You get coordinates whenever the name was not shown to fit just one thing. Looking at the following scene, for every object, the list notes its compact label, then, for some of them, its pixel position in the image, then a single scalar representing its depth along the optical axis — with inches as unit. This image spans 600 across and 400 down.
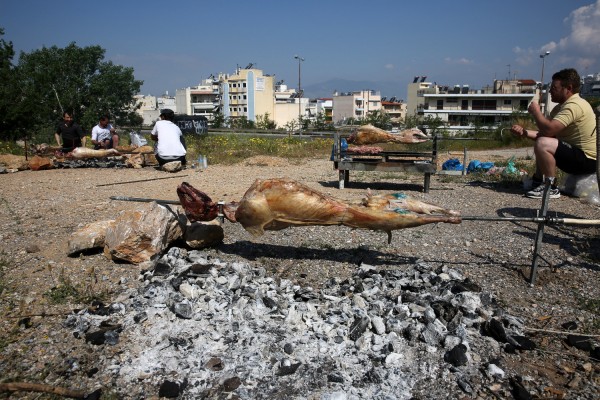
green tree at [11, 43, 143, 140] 1985.7
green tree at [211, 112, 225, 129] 2741.1
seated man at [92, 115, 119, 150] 565.3
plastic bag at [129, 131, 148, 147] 685.9
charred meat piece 199.3
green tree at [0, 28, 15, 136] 990.4
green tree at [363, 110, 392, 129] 1416.8
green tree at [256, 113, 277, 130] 2628.0
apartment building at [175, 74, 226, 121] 4758.9
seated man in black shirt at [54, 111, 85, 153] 553.7
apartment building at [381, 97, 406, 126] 4726.6
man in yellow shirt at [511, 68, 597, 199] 296.8
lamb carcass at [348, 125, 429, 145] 388.8
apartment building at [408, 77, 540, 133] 3043.8
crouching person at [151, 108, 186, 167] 454.6
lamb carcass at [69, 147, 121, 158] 519.8
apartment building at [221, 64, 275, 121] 4185.5
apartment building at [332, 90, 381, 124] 4638.3
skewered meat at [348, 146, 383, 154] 391.5
